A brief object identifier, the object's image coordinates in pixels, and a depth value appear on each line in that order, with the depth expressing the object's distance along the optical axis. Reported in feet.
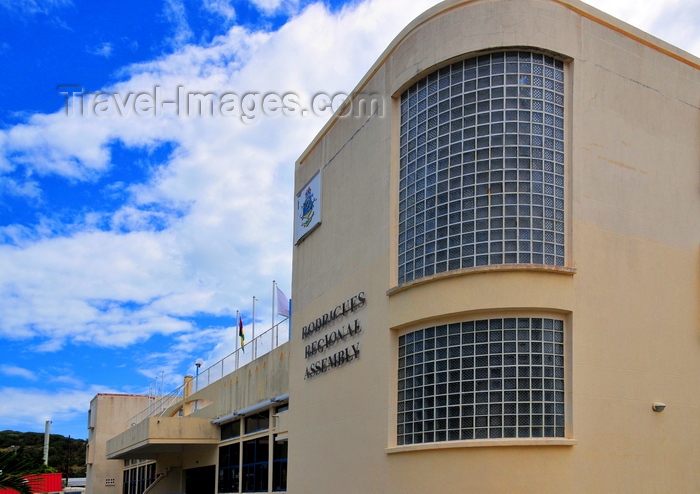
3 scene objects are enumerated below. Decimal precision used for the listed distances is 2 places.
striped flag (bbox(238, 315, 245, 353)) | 128.24
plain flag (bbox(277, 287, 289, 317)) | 106.63
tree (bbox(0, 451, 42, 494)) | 51.49
